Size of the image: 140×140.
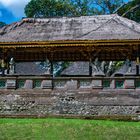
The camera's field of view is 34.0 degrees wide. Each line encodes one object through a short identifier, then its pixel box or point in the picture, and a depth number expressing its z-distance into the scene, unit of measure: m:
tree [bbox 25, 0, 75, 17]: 23.04
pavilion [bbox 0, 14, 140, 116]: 10.31
